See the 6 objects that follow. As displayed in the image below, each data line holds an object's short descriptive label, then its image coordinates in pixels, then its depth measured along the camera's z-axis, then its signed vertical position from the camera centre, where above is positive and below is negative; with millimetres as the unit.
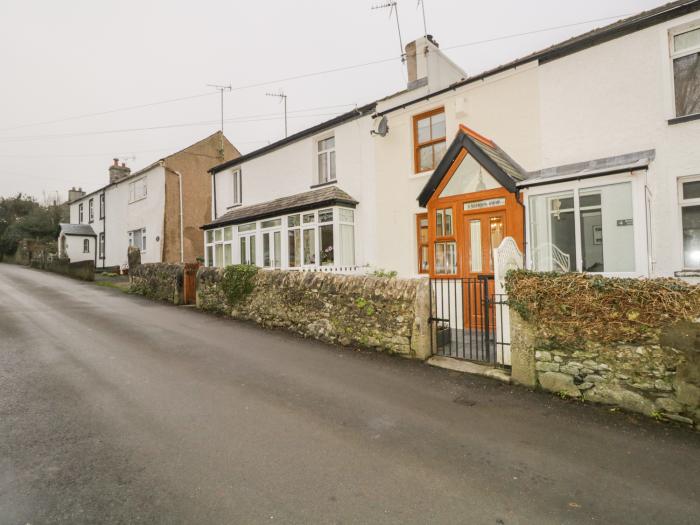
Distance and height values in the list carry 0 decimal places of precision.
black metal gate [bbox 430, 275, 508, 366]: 6188 -1317
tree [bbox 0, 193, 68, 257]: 41062 +5839
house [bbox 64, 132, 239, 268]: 23297 +4611
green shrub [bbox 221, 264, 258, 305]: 10945 -304
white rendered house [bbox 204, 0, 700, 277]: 7246 +2936
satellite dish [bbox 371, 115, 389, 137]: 12023 +4575
